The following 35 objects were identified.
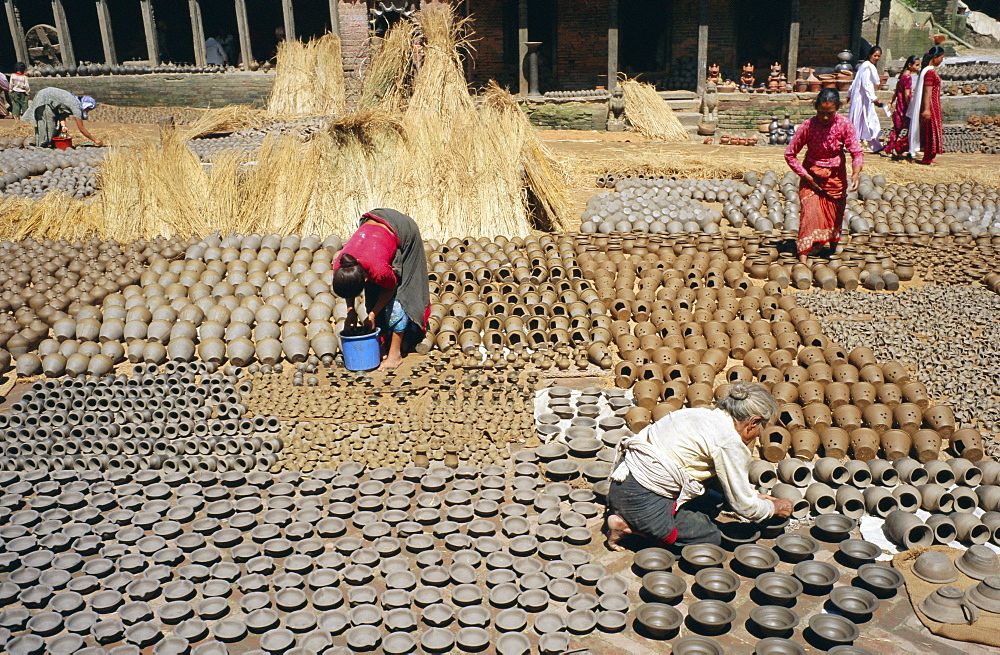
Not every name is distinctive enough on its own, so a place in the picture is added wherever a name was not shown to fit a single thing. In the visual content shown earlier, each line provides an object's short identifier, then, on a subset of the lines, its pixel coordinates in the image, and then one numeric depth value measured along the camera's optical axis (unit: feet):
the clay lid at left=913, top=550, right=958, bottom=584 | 12.89
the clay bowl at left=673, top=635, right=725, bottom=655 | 11.49
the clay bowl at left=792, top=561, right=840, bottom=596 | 12.69
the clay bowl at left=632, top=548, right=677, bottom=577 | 13.16
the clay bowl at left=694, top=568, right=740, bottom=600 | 12.44
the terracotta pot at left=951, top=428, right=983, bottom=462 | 16.53
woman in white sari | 45.16
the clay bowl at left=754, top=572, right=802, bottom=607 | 12.33
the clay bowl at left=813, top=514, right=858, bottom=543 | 14.16
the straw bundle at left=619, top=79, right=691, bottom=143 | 57.52
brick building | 64.34
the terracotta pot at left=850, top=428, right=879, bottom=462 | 16.66
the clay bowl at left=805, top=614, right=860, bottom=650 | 11.55
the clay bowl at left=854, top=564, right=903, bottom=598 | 12.61
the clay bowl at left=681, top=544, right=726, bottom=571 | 13.16
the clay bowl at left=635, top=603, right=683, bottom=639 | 11.91
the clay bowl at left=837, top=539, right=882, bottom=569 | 13.51
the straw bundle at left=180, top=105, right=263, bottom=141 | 57.16
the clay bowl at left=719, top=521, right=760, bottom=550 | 13.75
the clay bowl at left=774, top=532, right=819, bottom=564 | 13.38
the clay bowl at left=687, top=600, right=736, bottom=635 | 11.85
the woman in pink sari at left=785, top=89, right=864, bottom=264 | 26.16
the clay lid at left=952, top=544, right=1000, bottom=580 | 12.91
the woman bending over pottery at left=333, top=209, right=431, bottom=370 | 19.60
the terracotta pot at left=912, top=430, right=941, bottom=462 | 16.48
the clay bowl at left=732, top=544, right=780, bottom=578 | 13.04
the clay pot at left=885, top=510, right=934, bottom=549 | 13.92
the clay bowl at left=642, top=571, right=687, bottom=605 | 12.39
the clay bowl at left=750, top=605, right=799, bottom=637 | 11.73
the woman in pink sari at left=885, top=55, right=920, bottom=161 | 44.98
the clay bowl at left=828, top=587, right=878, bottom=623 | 12.07
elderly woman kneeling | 12.69
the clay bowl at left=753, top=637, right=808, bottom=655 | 11.32
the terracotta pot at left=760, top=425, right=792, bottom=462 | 16.71
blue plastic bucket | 21.02
